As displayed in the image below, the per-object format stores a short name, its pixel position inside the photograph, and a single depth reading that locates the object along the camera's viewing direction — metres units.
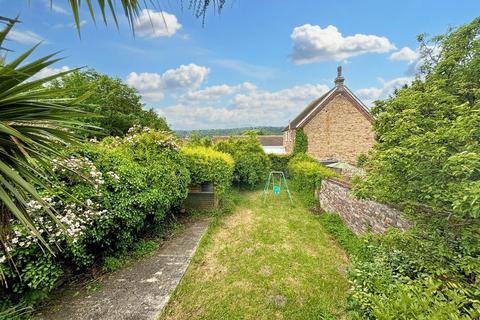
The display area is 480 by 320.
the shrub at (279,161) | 19.61
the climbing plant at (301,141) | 18.48
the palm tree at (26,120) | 1.41
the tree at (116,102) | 18.92
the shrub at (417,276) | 1.69
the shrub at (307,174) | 10.95
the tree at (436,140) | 2.27
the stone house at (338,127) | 18.00
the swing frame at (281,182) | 11.31
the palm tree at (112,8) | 1.56
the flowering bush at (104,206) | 3.39
